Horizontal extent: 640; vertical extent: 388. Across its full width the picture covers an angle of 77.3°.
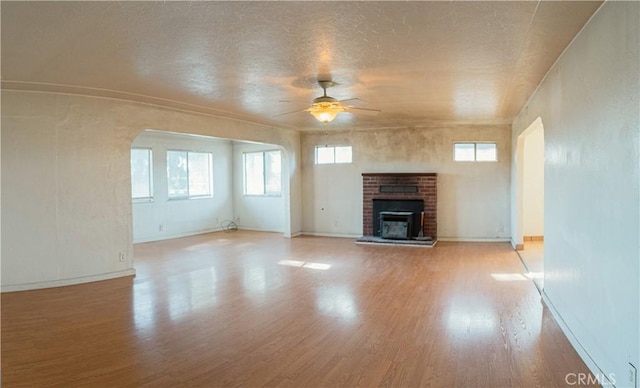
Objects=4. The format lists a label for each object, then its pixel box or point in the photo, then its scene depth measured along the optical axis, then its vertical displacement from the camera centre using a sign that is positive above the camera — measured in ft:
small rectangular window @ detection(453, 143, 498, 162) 26.78 +2.02
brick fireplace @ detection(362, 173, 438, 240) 27.04 -0.55
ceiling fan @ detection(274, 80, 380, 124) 14.56 +2.88
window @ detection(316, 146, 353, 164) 29.99 +2.25
